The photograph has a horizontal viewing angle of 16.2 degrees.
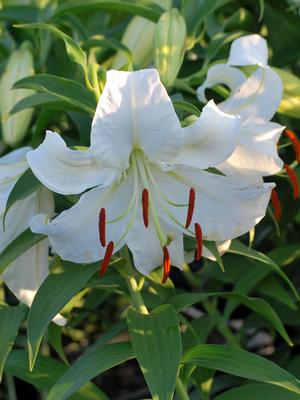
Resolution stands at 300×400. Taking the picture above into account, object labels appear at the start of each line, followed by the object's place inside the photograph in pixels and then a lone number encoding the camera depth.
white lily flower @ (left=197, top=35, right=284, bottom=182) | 0.81
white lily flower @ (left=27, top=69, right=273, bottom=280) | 0.71
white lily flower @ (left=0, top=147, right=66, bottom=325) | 0.80
